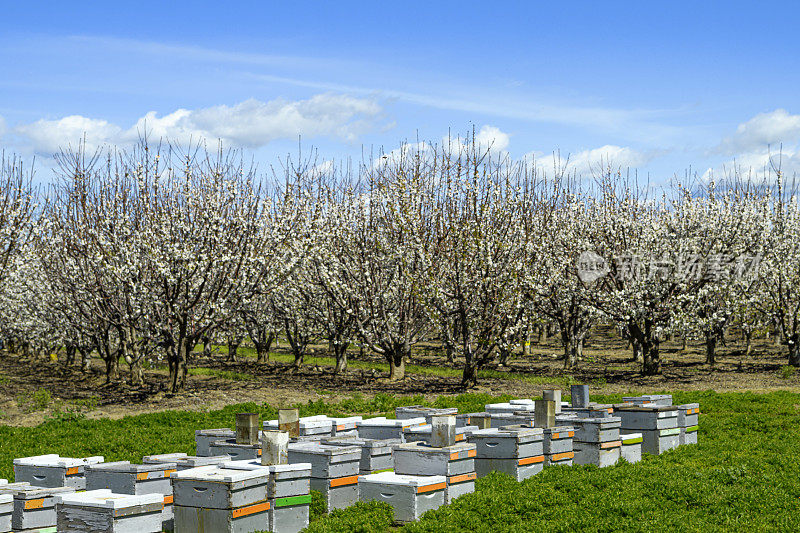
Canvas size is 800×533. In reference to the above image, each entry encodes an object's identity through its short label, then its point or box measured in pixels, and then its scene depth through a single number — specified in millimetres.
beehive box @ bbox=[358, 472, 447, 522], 12219
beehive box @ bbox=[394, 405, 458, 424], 18953
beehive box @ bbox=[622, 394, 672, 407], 21047
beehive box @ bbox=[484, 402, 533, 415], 20031
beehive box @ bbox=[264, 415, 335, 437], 16656
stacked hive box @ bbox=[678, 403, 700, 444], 18812
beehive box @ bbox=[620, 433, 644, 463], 17281
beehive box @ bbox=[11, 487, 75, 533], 11258
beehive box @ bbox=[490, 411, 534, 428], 17609
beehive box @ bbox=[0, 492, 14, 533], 10938
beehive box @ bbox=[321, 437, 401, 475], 14367
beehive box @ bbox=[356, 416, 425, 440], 16875
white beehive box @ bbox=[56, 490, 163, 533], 9992
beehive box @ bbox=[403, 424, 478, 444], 15556
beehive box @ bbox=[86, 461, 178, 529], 12094
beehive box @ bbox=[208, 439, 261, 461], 14141
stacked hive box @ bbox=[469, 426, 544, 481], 14461
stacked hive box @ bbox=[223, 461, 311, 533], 11305
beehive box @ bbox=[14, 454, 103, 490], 13375
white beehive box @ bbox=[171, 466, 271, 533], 10617
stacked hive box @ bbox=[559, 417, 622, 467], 16312
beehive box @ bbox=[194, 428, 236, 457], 15461
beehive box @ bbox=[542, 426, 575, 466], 15570
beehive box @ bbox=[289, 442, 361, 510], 12750
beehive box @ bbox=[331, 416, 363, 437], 17188
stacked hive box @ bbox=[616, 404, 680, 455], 17969
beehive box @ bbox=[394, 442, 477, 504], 12805
